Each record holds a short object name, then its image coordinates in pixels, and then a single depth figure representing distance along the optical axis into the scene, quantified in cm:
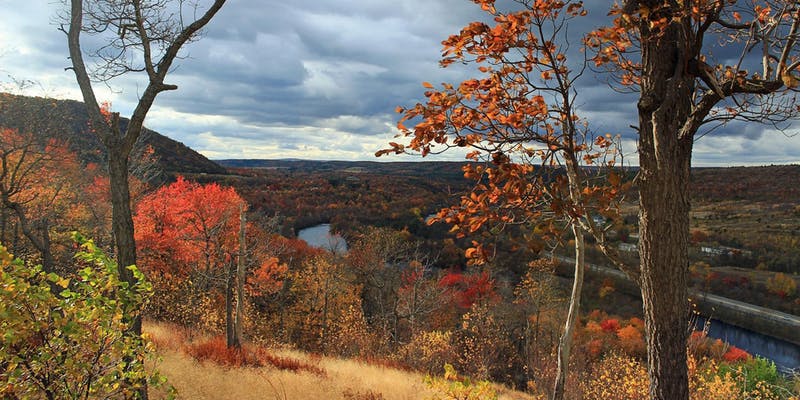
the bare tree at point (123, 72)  649
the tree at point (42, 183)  1692
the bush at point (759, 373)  2397
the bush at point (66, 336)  353
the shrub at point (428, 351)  2595
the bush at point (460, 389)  508
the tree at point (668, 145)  383
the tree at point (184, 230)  2819
